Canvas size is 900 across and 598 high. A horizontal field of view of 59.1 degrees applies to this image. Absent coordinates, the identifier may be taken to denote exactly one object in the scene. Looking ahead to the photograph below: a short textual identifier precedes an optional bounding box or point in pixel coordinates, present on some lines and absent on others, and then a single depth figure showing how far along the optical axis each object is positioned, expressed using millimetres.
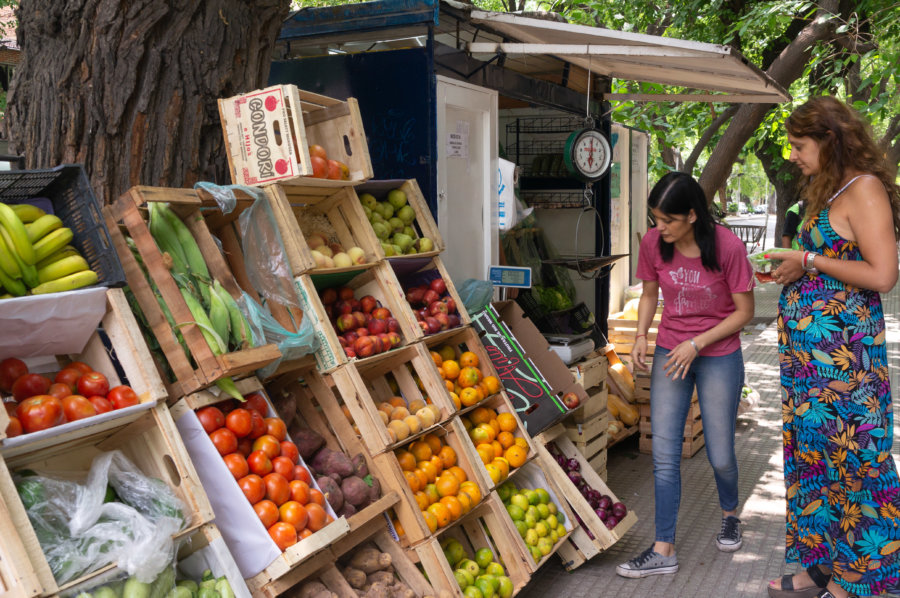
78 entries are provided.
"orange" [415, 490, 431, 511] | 3339
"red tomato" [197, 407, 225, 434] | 2734
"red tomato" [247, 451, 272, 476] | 2764
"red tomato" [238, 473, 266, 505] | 2680
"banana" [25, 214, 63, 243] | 2578
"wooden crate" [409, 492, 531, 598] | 3654
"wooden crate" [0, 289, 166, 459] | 2264
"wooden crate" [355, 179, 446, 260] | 4051
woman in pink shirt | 3732
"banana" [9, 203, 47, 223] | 2617
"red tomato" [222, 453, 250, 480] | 2695
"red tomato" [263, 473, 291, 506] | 2732
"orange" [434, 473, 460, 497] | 3482
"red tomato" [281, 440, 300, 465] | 2904
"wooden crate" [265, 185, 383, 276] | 3639
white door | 4859
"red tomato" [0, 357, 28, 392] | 2447
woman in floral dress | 3248
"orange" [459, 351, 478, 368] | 4070
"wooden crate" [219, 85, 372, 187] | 3219
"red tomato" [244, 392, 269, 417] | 2934
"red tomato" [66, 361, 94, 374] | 2602
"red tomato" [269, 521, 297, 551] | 2627
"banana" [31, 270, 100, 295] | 2502
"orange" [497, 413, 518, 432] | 4109
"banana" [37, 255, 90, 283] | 2564
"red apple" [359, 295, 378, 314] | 3699
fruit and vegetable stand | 2434
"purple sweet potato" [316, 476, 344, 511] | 2914
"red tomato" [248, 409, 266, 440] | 2865
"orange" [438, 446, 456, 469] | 3648
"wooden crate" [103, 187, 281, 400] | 2699
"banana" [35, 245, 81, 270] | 2600
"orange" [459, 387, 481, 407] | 3891
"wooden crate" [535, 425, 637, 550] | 4141
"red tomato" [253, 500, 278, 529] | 2650
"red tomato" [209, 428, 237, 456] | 2713
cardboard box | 4301
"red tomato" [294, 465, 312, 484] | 2872
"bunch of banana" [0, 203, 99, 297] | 2451
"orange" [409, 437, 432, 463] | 3596
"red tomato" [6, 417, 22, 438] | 2188
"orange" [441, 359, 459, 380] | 3922
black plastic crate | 2590
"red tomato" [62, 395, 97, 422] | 2367
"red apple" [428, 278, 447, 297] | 4102
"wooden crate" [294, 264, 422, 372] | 3219
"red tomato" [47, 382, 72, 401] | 2426
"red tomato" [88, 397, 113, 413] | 2445
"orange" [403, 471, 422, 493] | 3355
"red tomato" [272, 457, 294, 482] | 2814
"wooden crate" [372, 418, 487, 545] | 3193
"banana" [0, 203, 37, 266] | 2447
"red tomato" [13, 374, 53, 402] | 2410
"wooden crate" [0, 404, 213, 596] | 2486
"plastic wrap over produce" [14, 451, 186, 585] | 2271
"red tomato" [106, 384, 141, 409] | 2479
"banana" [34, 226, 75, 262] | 2570
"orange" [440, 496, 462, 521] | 3416
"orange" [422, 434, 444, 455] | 3698
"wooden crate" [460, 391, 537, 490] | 4129
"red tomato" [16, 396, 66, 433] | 2260
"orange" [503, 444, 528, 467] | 3973
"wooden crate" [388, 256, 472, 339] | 3969
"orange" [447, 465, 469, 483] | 3604
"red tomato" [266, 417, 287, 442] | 2914
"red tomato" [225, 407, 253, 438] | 2779
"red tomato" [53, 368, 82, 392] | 2525
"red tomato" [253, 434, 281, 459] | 2820
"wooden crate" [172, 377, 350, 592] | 2613
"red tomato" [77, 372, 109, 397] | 2496
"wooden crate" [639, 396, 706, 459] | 6031
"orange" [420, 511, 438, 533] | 3281
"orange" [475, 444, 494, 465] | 3854
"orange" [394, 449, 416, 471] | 3473
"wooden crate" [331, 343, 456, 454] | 3209
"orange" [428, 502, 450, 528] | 3342
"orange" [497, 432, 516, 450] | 4059
